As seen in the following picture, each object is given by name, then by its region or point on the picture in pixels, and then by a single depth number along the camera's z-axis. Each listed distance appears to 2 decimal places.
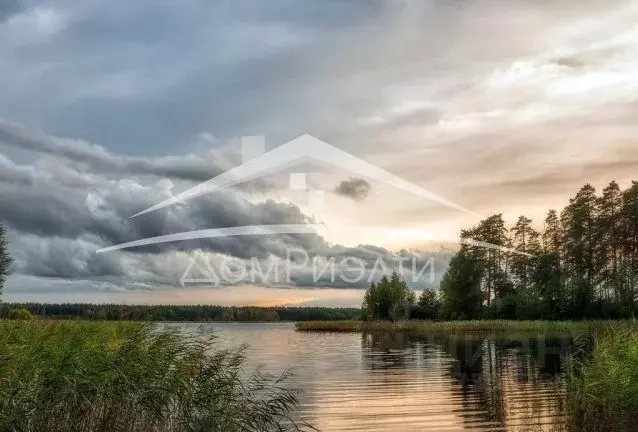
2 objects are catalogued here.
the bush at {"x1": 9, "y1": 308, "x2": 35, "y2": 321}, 19.19
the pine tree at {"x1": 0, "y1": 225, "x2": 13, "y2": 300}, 59.12
